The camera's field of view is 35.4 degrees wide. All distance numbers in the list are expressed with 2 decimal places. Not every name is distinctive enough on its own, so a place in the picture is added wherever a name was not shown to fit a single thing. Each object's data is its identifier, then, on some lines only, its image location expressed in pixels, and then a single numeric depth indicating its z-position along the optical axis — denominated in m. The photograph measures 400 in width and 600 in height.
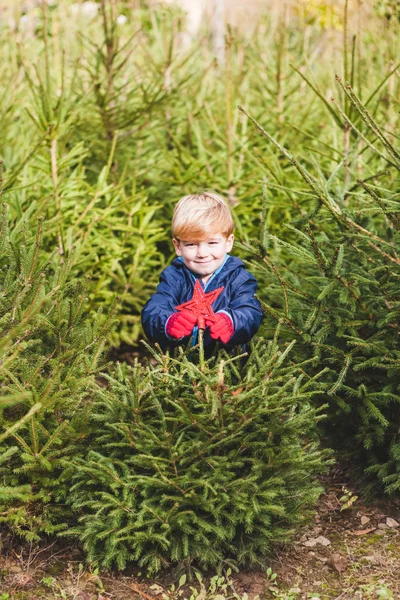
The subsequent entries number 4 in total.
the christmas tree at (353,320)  3.10
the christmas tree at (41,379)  2.74
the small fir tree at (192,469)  2.66
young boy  2.98
